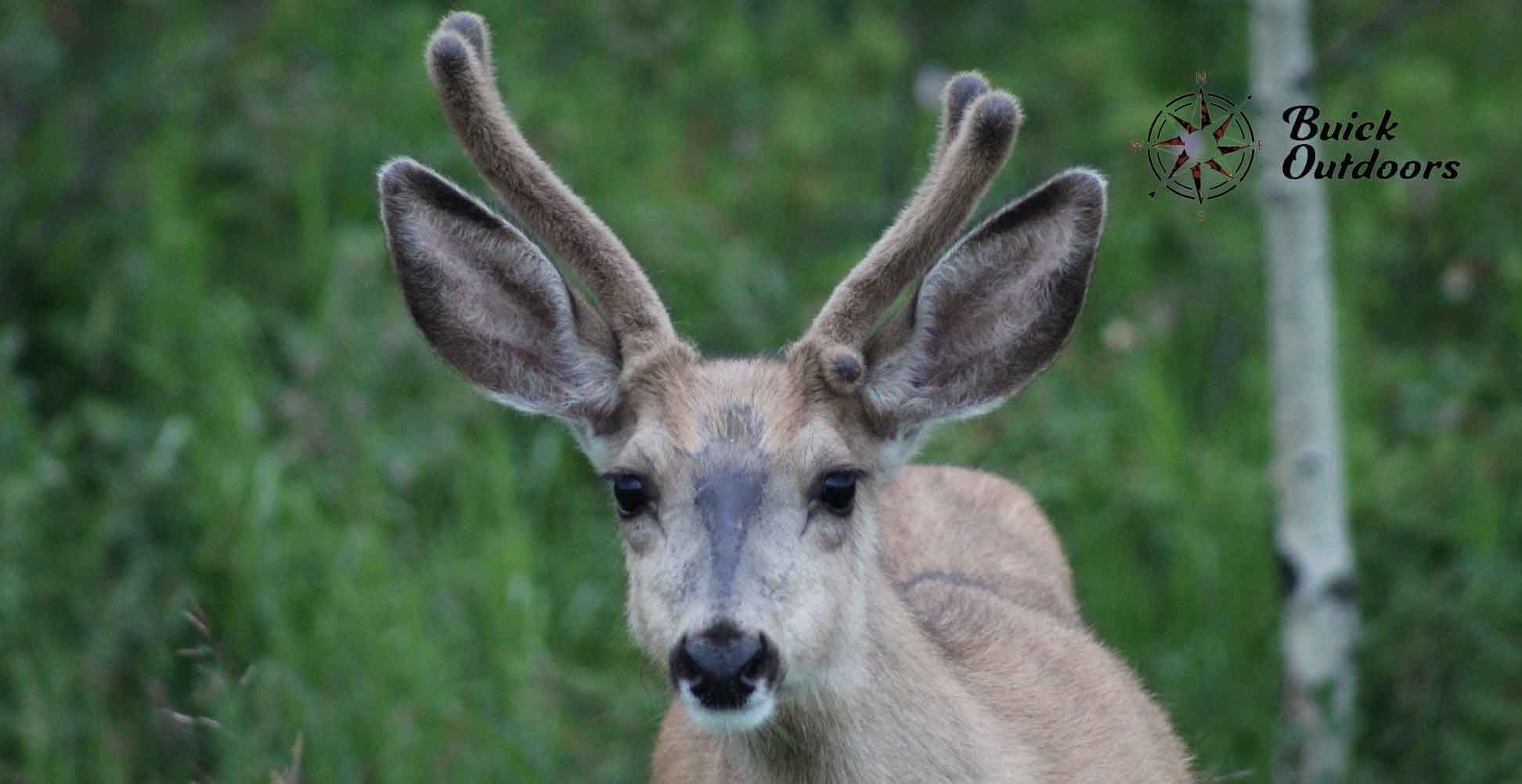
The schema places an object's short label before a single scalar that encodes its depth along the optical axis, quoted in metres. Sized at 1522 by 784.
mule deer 8.02
